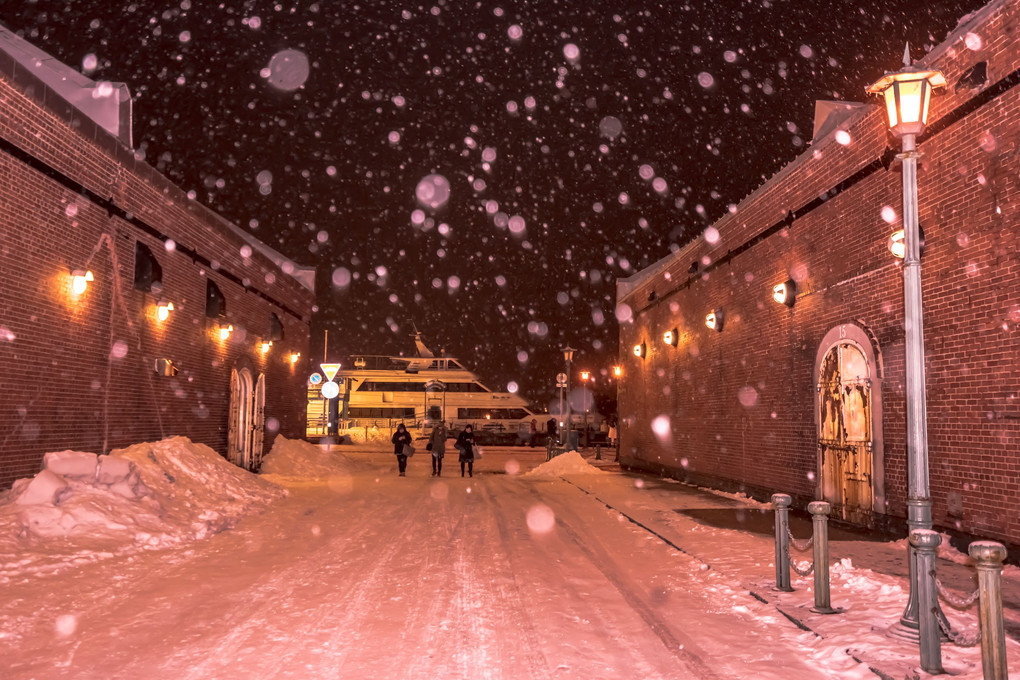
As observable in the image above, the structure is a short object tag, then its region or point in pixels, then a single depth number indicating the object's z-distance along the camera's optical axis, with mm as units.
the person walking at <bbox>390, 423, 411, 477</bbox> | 24750
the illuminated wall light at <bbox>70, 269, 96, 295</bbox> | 12508
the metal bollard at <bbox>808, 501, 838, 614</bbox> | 7133
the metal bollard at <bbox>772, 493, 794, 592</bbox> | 8047
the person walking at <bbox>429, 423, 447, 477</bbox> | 25047
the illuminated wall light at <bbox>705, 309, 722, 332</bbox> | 19797
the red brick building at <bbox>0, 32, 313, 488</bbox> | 11070
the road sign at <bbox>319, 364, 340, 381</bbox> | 29156
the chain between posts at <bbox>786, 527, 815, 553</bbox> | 7623
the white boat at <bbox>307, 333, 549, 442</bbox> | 58969
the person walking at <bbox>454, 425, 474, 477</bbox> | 24719
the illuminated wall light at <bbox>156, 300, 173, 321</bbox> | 16094
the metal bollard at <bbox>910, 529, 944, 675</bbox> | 5492
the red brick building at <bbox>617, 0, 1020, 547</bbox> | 9219
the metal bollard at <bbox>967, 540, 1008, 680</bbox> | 4742
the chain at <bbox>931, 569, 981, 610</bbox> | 5148
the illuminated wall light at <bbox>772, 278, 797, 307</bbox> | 15180
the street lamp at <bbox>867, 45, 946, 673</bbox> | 6398
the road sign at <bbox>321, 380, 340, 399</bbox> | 31594
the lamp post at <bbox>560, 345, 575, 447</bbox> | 29773
